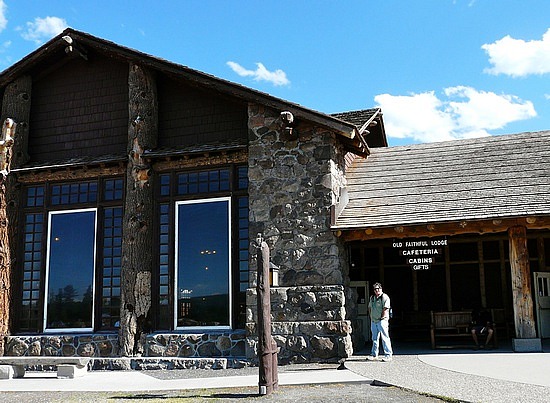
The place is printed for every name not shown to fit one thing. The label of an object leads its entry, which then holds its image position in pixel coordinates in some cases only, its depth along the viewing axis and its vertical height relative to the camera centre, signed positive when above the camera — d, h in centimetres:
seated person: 1267 -70
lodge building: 1208 +188
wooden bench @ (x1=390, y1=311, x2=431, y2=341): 1611 -75
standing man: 1128 -39
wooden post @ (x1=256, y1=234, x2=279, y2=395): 869 -51
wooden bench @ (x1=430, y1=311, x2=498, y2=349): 1287 -63
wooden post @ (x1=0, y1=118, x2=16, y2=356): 1388 +139
